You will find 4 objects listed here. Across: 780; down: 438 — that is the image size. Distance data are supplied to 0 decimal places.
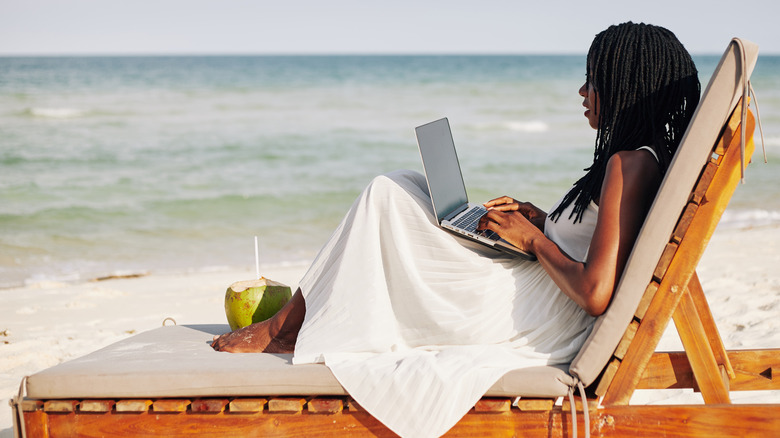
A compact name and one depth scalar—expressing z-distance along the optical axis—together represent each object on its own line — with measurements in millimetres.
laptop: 2668
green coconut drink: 3025
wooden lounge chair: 2180
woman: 2309
